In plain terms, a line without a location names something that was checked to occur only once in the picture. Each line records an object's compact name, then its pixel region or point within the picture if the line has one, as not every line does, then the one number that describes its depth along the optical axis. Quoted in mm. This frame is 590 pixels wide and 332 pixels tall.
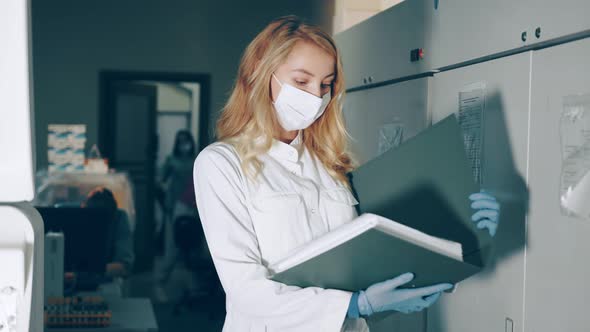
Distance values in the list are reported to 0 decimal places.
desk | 2572
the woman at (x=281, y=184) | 1438
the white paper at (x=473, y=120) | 1776
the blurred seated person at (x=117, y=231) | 3916
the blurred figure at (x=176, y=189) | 6672
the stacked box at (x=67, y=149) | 5023
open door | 6977
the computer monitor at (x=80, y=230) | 3184
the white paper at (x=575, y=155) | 1331
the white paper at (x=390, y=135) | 2306
